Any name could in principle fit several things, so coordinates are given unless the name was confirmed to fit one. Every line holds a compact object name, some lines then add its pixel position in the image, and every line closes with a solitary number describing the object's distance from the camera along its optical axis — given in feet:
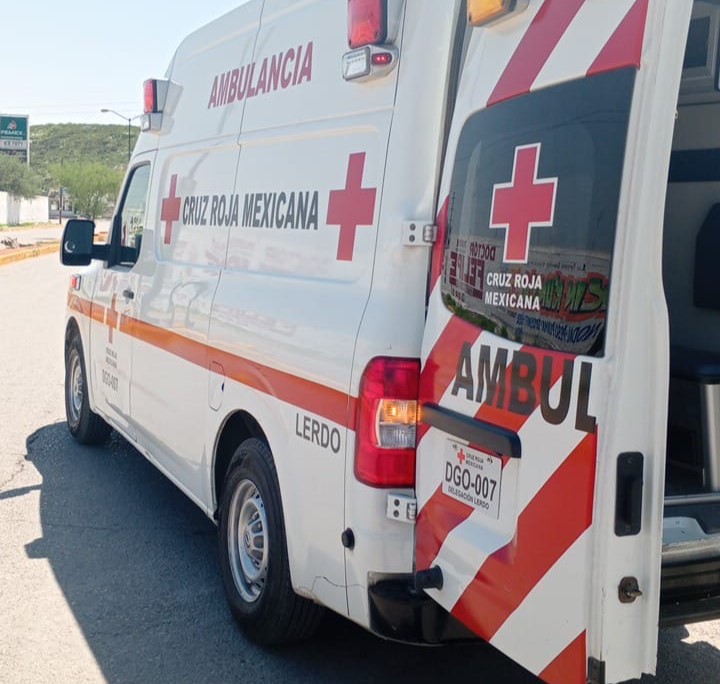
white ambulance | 7.71
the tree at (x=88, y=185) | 262.47
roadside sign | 248.73
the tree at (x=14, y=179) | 221.05
